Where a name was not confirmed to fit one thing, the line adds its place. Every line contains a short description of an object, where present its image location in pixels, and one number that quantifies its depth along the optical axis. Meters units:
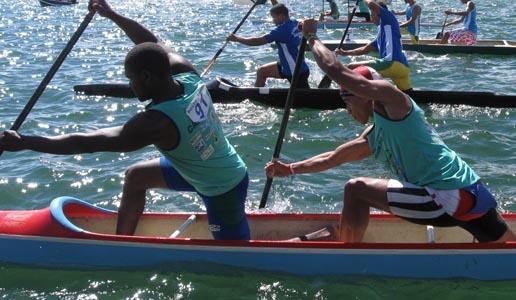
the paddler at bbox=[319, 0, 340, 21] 22.55
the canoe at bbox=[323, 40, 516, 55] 16.28
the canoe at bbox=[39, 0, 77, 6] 29.67
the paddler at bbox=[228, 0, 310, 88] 11.08
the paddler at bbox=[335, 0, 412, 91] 10.59
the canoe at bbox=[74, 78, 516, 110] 10.95
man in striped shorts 4.67
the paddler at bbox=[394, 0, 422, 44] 16.19
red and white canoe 5.29
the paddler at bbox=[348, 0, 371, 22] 22.72
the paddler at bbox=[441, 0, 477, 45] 16.61
